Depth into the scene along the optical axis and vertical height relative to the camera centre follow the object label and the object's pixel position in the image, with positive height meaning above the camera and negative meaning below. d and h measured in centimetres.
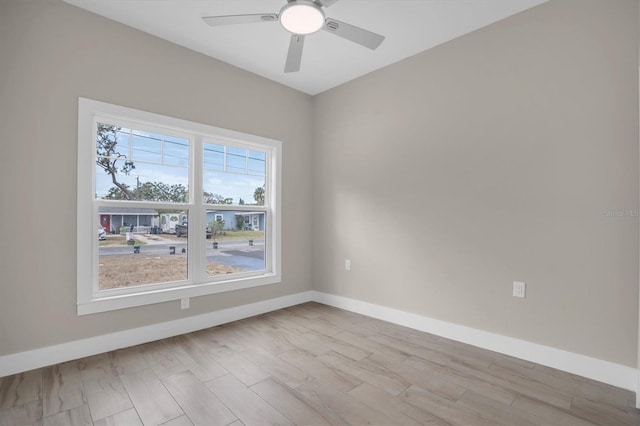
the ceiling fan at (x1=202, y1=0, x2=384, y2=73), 204 +129
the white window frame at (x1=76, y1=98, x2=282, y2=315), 257 +1
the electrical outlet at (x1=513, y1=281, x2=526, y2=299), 258 -62
